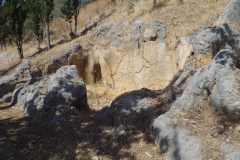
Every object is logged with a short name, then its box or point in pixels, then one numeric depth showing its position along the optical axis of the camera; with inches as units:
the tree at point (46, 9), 520.4
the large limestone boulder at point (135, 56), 332.8
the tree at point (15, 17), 503.5
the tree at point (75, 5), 569.0
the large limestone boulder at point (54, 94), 244.7
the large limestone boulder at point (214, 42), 231.5
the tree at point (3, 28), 554.0
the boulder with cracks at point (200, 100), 133.1
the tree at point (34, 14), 527.2
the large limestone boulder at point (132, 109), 185.7
